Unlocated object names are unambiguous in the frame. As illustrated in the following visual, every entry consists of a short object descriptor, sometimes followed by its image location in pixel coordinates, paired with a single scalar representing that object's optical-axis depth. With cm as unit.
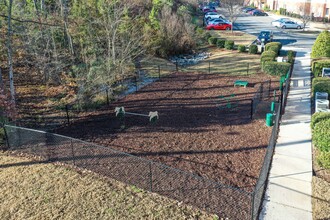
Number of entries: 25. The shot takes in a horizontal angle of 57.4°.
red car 3803
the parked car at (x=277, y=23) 3966
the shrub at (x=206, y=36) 3053
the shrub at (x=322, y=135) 857
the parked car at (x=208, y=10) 5771
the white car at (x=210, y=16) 4608
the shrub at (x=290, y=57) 2040
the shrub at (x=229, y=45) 2661
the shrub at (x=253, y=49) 2448
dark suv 2779
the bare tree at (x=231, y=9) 3565
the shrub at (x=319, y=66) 1723
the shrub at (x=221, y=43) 2783
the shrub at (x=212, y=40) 2889
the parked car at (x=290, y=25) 3847
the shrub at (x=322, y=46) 2153
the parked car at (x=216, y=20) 3913
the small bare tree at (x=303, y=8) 4831
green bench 1639
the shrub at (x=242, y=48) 2516
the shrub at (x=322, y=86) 1380
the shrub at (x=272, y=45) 2334
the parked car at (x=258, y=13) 5528
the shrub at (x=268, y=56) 1933
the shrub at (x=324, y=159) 815
